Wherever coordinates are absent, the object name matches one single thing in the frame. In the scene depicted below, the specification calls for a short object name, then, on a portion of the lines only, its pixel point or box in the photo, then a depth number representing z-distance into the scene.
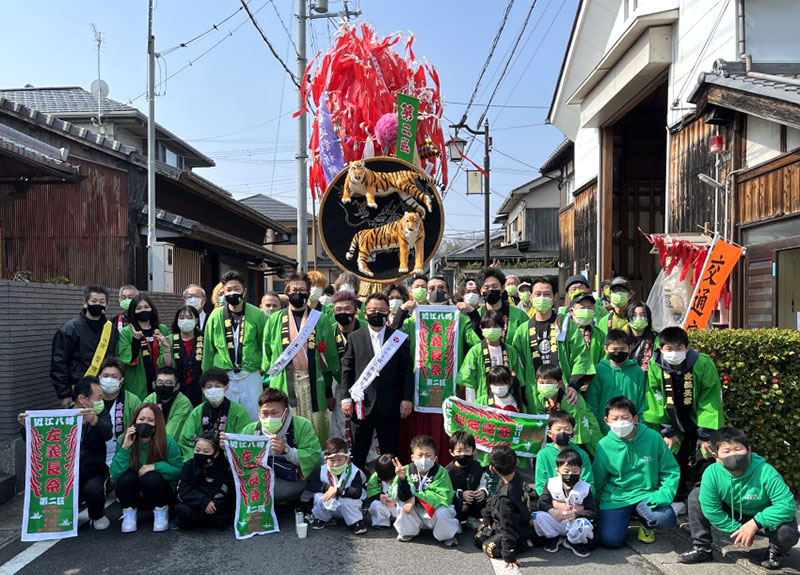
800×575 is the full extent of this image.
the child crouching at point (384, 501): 5.22
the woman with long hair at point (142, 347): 6.68
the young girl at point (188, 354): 6.68
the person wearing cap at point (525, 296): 8.59
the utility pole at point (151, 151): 14.88
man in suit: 6.00
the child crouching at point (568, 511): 4.74
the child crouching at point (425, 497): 4.91
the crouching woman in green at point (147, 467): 5.20
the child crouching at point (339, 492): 5.21
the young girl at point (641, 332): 6.15
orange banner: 8.34
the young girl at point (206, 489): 5.14
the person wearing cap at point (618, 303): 6.79
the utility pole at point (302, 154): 15.37
